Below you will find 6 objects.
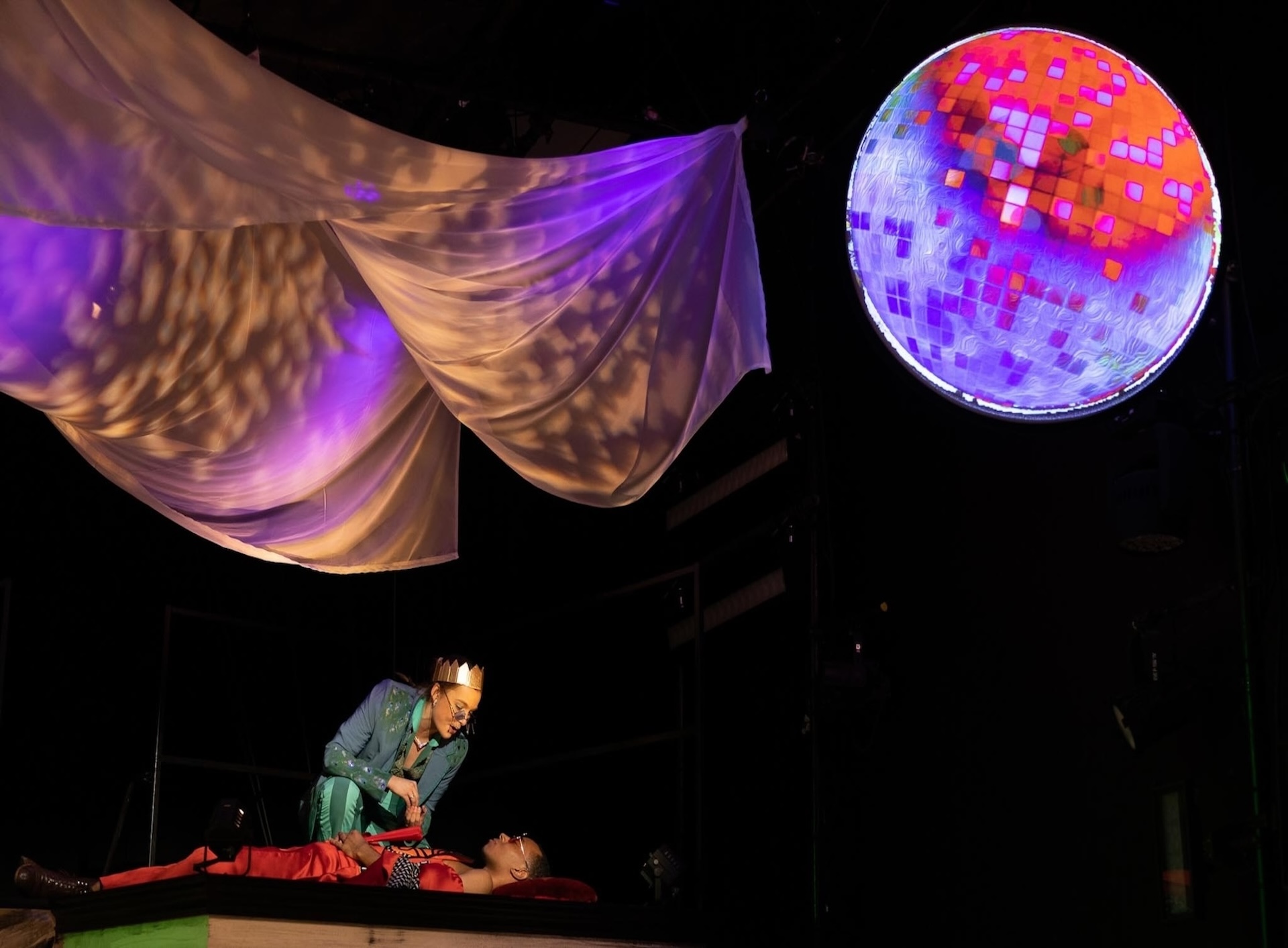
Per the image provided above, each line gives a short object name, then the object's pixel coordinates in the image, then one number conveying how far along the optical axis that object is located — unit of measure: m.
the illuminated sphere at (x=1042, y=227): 2.74
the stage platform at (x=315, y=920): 3.37
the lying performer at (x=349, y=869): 3.90
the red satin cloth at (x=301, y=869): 3.88
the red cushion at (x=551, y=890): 4.12
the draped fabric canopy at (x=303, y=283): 2.84
